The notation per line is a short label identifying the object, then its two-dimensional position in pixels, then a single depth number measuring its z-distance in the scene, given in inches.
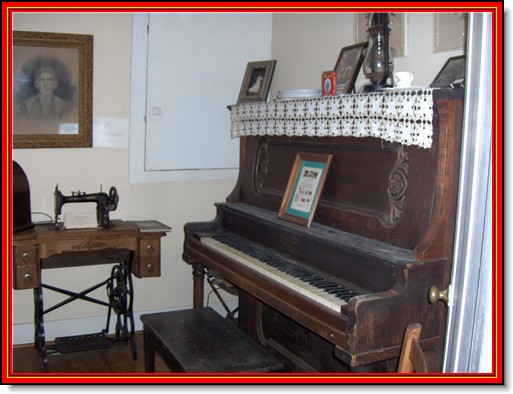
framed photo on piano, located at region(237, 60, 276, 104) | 145.7
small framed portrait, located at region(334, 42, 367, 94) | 112.0
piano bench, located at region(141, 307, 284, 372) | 95.8
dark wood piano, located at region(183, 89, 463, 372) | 82.0
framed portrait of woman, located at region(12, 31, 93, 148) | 139.5
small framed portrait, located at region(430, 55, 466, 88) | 94.8
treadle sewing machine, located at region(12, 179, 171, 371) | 128.6
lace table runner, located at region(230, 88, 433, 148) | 81.8
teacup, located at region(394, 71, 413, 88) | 90.6
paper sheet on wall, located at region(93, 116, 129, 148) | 148.0
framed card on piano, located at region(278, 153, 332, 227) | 105.6
